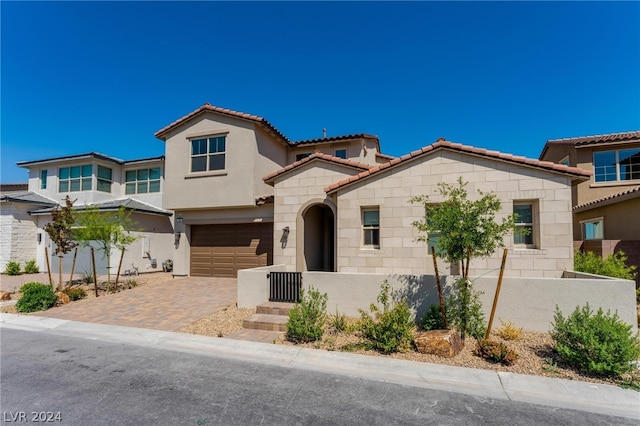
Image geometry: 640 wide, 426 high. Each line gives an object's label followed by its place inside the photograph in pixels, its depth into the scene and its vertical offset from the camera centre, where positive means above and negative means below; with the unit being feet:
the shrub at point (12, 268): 66.13 -9.03
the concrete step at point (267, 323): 27.99 -8.52
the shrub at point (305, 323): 24.97 -7.63
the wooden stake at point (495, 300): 22.92 -5.29
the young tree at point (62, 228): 45.75 -0.47
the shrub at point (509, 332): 23.82 -7.87
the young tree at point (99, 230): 44.39 -0.70
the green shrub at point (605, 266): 30.63 -3.80
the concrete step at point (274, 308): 30.37 -7.84
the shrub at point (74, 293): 41.11 -8.80
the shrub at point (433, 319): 25.44 -7.39
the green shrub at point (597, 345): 18.24 -6.93
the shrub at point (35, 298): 36.55 -8.53
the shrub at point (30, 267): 68.44 -9.09
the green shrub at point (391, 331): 22.79 -7.63
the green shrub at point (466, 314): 24.72 -6.70
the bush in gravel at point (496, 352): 20.40 -8.06
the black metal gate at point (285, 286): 32.42 -6.14
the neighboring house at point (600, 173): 50.78 +9.74
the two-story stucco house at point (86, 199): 65.82 +5.84
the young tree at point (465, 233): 23.04 -0.42
